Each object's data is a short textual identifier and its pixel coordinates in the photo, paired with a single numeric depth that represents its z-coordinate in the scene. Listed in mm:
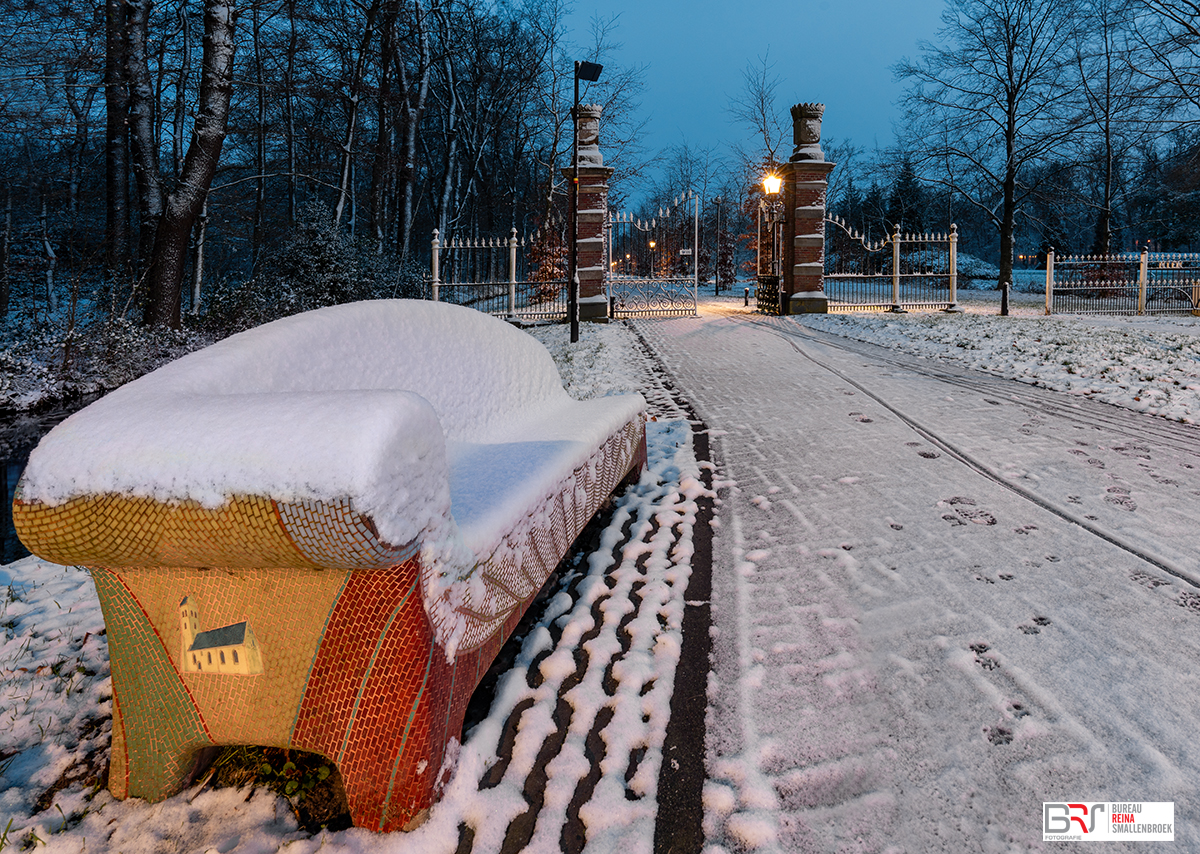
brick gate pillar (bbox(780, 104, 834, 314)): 17812
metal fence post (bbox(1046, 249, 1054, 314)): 17427
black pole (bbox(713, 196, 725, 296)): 38466
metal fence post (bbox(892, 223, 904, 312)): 18484
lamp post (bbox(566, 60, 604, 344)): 12906
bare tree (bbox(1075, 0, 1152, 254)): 19094
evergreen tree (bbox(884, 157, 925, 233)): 44816
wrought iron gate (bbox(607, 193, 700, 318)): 17766
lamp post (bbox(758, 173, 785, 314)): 18734
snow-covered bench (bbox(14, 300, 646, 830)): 1415
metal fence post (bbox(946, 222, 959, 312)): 18050
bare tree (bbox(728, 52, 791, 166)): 35000
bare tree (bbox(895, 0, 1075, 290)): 23328
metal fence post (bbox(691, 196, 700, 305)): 16656
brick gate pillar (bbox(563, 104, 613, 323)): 16797
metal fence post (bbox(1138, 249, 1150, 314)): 18609
